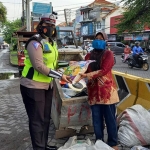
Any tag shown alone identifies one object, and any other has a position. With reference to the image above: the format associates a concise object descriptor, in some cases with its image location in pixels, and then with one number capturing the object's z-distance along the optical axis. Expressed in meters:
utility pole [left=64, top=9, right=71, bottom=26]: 32.94
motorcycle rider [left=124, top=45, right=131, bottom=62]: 12.18
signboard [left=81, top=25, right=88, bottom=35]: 37.68
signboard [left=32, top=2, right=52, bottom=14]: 16.36
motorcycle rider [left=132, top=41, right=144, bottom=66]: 9.97
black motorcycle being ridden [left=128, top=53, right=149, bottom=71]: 9.73
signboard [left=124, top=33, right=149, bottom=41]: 22.55
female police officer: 1.93
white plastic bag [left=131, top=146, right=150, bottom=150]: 2.19
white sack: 2.39
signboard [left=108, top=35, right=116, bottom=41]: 28.35
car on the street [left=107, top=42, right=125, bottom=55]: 20.16
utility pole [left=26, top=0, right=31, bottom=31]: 12.37
